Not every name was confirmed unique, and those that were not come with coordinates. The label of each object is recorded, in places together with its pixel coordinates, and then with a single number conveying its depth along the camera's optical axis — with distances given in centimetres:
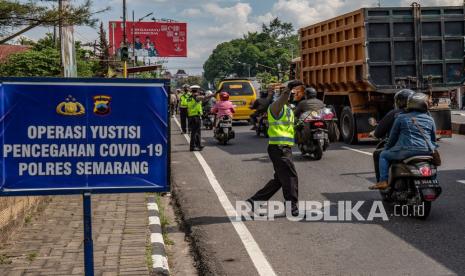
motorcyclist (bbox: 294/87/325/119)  1307
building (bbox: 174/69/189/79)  12298
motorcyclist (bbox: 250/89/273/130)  1681
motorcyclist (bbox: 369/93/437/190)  749
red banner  5312
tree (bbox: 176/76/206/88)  14625
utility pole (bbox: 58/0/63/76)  786
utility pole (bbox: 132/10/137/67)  4973
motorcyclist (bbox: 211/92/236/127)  1700
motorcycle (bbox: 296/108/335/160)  1305
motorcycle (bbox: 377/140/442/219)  728
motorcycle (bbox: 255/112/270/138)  1931
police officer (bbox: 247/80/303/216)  781
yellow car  2633
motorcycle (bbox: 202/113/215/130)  2394
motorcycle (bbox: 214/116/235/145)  1692
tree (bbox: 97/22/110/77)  3378
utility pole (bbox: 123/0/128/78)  3614
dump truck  1416
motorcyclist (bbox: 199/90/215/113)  2479
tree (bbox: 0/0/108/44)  732
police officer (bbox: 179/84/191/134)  1923
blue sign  470
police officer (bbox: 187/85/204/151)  1538
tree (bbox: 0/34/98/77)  2007
